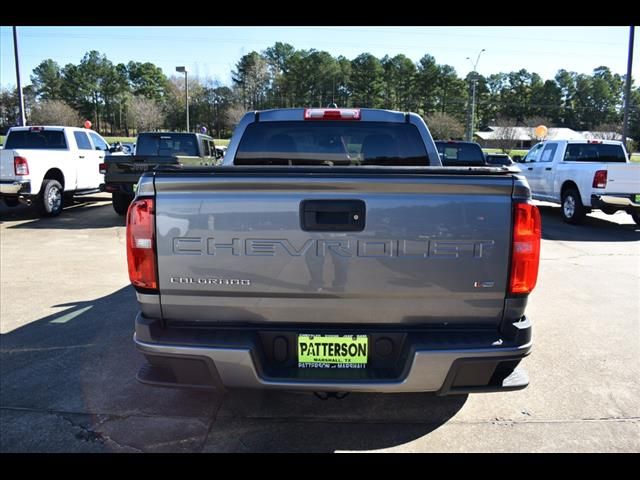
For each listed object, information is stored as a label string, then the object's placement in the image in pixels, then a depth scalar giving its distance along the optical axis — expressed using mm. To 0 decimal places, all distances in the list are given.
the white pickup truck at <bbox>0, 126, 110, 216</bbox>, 10500
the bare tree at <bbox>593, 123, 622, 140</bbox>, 57919
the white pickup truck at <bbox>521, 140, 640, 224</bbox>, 10539
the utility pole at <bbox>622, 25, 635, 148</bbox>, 20614
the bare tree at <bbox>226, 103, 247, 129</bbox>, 66681
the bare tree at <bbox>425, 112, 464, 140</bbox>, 65312
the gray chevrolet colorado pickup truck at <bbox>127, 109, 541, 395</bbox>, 2453
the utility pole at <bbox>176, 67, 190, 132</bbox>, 26486
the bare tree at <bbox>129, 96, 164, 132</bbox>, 67125
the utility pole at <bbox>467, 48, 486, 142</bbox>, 33122
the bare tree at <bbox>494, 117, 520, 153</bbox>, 59688
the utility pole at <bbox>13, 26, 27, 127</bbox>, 17609
